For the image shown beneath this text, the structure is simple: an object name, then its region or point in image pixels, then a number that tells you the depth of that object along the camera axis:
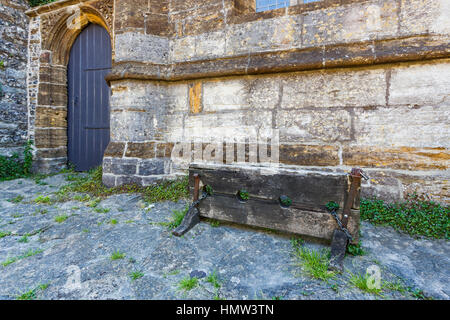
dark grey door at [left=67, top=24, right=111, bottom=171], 4.70
